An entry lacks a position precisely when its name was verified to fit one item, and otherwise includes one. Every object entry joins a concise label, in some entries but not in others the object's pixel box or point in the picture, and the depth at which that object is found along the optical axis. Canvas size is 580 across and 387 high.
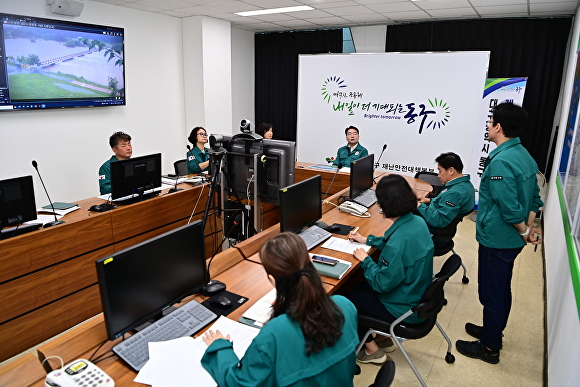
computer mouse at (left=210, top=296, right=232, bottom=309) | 1.88
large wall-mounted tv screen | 4.28
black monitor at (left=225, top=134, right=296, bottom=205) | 3.10
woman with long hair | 1.25
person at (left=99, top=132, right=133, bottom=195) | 3.80
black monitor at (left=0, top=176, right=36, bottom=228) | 2.57
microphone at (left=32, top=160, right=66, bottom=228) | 2.85
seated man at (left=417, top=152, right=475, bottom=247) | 3.08
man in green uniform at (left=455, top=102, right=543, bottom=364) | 2.45
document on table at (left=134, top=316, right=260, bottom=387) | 1.40
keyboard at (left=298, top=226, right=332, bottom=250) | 2.67
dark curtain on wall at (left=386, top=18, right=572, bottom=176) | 5.50
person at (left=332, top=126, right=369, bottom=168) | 5.37
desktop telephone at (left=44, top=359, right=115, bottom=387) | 1.33
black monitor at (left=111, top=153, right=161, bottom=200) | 3.18
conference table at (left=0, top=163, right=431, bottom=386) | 2.29
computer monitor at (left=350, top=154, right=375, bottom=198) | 3.62
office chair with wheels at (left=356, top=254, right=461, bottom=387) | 2.11
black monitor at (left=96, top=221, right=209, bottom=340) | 1.50
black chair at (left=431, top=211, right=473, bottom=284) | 3.37
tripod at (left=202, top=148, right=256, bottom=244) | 3.07
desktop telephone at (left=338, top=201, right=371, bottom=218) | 3.34
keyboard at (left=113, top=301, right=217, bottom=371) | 1.51
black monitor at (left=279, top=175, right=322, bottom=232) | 2.58
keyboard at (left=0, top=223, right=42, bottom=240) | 2.63
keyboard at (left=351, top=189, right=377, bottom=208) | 3.60
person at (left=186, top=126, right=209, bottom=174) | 4.83
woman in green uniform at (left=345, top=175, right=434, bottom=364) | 2.12
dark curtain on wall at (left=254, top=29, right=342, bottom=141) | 7.41
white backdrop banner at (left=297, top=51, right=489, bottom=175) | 5.48
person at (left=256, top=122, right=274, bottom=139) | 5.32
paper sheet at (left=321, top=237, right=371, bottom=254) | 2.61
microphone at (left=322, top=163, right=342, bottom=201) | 4.59
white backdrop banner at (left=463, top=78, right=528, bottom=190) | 5.53
